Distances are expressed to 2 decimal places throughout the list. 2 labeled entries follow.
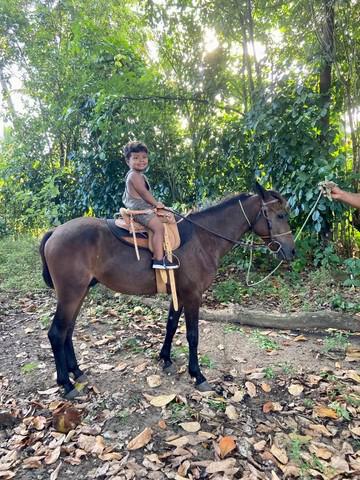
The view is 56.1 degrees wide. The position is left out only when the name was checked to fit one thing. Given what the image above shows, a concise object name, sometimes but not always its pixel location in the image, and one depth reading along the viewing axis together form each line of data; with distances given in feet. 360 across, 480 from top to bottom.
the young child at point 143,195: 11.75
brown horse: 11.62
